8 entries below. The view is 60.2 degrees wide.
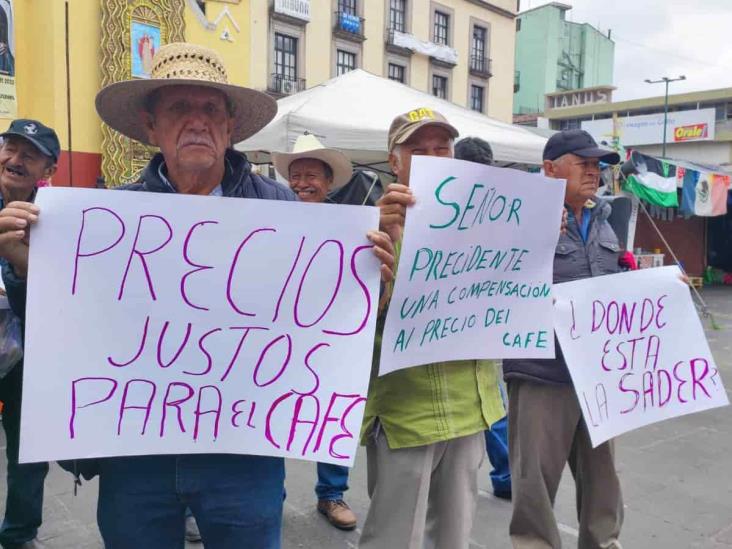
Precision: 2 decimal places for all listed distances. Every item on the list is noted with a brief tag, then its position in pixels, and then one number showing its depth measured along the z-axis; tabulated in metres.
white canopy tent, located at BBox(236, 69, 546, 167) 5.16
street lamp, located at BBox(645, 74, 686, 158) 31.98
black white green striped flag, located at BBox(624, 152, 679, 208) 10.32
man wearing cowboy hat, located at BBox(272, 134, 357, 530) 3.06
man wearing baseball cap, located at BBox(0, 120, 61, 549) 2.44
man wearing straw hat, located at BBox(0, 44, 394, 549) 1.47
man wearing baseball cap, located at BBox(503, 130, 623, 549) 2.36
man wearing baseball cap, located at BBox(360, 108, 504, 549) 1.86
